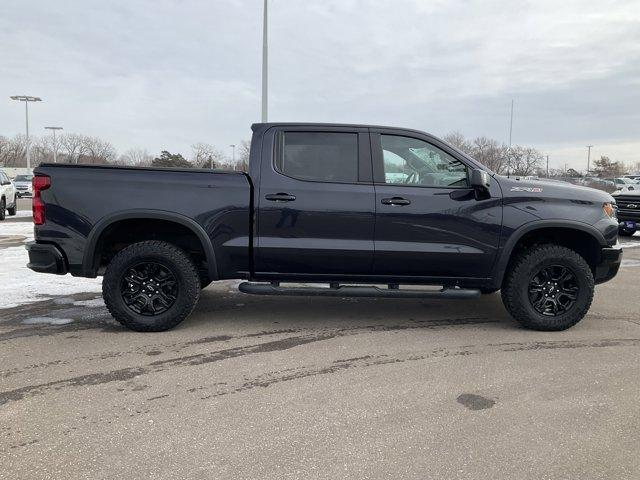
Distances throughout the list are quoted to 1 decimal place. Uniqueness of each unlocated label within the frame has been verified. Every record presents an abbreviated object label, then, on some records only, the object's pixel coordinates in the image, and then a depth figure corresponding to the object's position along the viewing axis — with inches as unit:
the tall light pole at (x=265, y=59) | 636.1
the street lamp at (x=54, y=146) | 2133.6
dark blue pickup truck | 189.9
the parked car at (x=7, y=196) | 640.4
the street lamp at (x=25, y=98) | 1891.0
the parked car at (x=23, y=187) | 1165.0
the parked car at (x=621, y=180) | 1405.0
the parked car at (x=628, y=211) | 491.8
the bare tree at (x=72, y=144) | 2576.8
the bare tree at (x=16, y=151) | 3376.0
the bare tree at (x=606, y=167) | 2881.4
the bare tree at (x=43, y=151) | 2918.3
